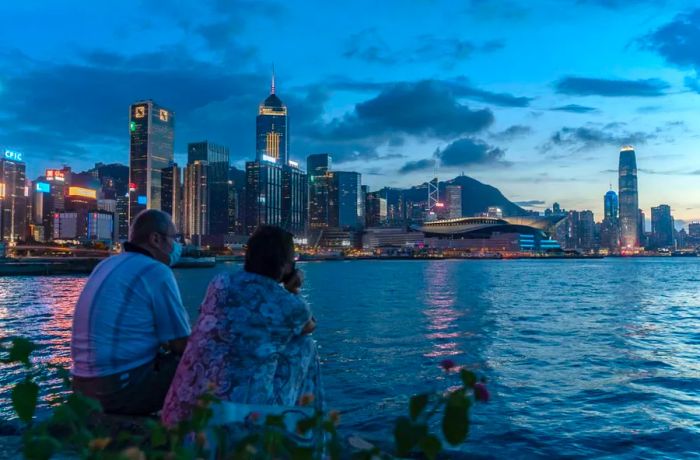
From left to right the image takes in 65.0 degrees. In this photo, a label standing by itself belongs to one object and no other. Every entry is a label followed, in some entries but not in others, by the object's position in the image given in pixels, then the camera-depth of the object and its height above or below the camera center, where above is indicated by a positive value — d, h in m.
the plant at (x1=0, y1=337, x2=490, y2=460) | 1.55 -0.56
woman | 2.95 -0.52
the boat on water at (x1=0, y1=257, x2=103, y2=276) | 73.86 -2.36
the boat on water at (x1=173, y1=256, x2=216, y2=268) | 113.99 -2.85
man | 3.58 -0.55
